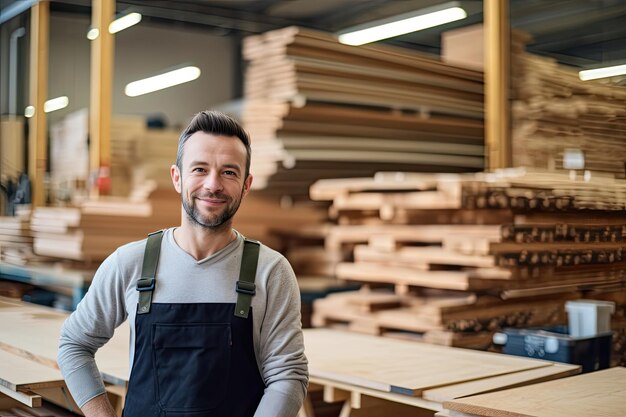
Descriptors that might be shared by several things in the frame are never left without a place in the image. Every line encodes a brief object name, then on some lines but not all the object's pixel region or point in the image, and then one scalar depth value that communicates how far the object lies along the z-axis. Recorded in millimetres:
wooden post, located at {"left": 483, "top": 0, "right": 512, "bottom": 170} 5469
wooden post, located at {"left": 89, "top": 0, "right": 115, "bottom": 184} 6578
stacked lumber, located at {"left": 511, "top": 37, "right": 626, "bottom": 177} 4414
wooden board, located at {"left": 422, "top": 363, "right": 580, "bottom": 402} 3311
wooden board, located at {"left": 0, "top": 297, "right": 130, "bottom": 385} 3771
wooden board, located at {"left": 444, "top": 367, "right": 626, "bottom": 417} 2883
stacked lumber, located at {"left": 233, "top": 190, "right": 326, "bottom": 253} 6699
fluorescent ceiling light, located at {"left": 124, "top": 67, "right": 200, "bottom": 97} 14781
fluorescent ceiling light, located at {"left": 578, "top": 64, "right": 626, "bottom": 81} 4301
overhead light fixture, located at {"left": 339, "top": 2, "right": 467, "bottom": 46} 6977
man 2445
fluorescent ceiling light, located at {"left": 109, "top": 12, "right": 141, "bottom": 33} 9099
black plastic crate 4172
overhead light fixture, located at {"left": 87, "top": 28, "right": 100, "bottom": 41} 6578
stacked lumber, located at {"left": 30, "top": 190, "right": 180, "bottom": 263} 5988
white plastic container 4375
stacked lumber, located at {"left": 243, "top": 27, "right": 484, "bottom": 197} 5957
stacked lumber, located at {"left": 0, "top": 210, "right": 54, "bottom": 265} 4777
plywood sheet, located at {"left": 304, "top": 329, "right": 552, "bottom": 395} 3557
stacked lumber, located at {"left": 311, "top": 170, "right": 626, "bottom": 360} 4527
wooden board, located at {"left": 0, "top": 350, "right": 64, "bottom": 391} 3367
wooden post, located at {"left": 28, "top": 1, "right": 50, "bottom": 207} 5055
